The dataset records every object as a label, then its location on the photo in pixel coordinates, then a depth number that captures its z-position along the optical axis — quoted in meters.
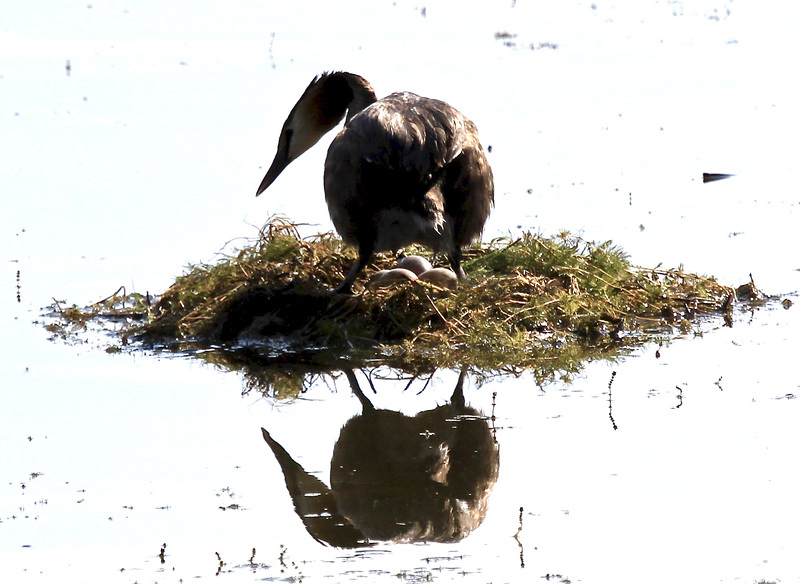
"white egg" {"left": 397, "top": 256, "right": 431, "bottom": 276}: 19.66
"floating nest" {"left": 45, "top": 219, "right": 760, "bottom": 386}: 17.73
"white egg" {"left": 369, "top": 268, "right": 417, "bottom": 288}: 18.87
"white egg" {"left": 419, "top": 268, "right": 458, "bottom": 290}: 19.02
